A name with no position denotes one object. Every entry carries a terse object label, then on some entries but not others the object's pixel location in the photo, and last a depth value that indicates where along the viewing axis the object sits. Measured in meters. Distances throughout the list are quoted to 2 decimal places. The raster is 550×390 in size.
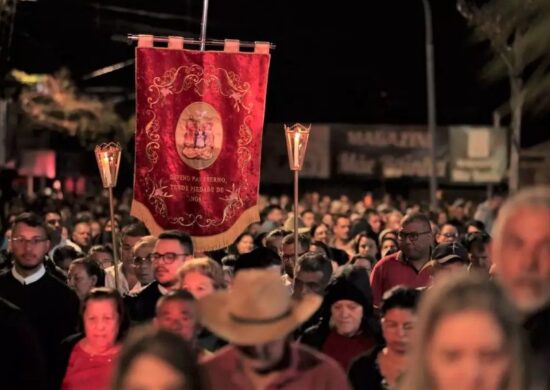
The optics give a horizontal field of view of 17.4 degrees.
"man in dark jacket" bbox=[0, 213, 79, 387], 11.19
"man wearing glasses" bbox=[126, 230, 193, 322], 11.00
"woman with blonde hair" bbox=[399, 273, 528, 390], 4.92
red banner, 13.93
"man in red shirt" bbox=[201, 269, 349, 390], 6.28
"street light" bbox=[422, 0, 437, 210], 39.99
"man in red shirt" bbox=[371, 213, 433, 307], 13.81
